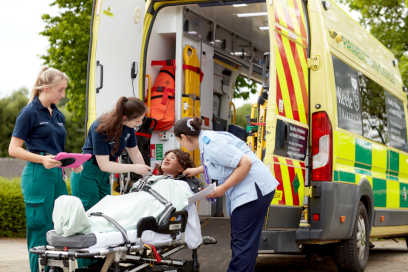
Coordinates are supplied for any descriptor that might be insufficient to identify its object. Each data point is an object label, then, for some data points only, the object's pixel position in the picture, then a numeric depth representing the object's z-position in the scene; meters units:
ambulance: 5.39
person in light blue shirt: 4.27
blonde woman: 4.45
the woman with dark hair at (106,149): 4.79
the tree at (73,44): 14.88
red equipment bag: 6.94
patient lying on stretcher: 3.92
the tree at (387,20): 18.39
